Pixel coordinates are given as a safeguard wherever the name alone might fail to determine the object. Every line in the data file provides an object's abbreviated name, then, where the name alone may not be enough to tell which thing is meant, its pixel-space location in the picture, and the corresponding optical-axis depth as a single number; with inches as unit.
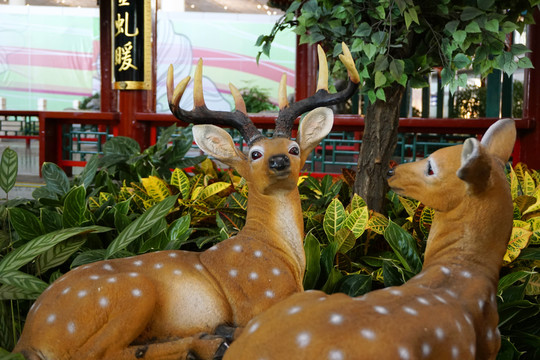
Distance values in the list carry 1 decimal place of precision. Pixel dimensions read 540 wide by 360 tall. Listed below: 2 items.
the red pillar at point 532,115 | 154.7
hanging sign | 175.5
